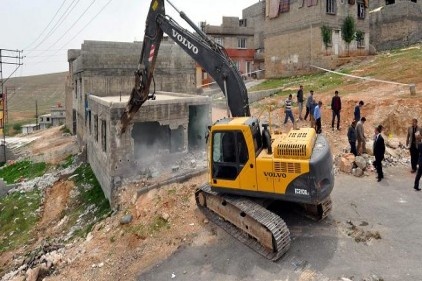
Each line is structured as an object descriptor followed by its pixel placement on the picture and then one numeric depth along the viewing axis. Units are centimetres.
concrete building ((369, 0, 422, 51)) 3331
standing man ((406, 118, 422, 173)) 1132
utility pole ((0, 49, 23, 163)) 3012
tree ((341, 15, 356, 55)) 2992
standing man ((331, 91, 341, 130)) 1475
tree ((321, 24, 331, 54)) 2859
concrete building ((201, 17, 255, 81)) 4169
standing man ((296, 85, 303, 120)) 1658
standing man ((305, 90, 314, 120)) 1557
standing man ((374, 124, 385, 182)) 1062
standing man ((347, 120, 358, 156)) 1210
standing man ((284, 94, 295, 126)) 1591
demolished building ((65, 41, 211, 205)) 1298
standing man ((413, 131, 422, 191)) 984
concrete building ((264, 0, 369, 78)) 2908
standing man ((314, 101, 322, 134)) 1447
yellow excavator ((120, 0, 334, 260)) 728
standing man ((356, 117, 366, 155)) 1196
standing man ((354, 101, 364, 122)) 1396
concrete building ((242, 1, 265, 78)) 4216
